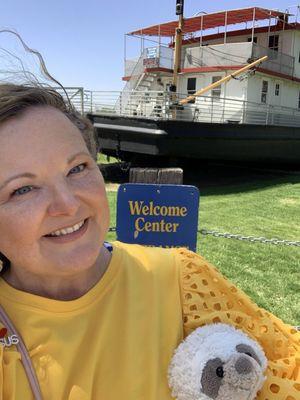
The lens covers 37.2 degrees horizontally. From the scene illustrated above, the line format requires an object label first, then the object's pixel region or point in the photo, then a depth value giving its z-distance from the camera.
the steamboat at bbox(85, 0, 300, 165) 10.38
